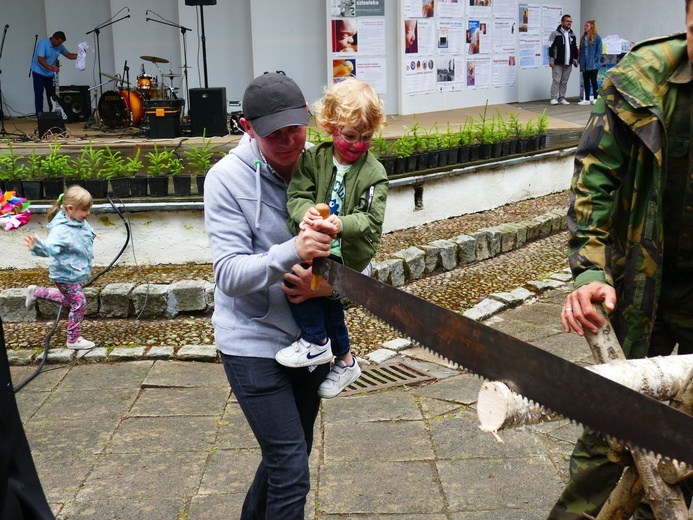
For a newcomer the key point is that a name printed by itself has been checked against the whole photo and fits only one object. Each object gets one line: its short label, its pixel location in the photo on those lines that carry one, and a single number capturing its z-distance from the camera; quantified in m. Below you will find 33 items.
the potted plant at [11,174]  8.05
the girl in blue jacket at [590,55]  20.02
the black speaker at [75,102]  18.45
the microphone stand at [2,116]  15.78
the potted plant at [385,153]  9.09
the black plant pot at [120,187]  8.02
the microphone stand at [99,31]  18.22
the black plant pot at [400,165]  9.17
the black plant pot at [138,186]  8.00
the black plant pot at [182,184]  7.97
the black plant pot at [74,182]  8.02
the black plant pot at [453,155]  9.91
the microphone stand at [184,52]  17.43
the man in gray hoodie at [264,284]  3.03
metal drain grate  5.92
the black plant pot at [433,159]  9.59
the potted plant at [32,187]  8.05
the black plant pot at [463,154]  10.07
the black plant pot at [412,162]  9.29
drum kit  16.41
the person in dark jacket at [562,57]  20.02
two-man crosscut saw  2.14
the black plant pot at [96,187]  8.00
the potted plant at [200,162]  8.16
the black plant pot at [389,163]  9.05
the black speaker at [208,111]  14.28
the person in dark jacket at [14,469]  2.80
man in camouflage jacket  2.95
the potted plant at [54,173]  8.09
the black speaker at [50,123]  14.85
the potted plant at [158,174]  8.01
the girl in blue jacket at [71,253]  6.47
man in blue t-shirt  17.92
